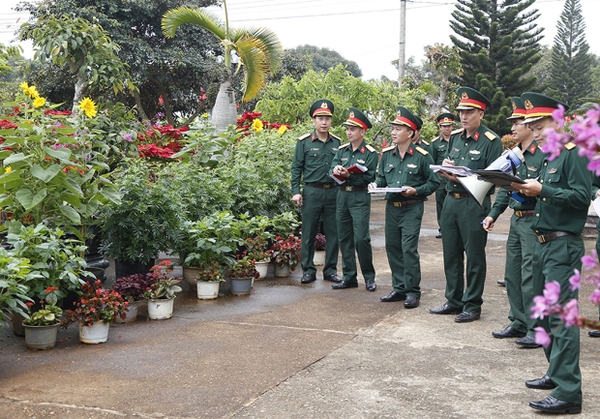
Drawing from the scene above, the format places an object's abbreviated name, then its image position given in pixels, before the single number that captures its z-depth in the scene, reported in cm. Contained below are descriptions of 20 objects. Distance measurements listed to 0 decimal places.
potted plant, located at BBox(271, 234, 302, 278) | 823
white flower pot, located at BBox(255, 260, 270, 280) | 805
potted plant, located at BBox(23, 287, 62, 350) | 521
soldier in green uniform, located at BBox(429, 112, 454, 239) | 1037
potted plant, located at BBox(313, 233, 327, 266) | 909
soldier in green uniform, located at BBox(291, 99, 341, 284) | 788
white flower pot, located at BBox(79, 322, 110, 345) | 538
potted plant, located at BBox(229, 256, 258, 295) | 724
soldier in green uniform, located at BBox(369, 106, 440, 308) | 682
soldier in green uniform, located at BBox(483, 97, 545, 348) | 505
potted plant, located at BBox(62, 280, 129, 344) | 536
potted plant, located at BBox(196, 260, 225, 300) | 699
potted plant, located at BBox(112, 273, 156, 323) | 610
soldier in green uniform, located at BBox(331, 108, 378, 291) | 739
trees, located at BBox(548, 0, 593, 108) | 4428
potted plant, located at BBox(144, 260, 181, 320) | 619
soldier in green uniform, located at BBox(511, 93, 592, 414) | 399
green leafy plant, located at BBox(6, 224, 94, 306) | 526
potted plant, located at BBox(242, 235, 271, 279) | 785
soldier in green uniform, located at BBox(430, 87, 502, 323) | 613
